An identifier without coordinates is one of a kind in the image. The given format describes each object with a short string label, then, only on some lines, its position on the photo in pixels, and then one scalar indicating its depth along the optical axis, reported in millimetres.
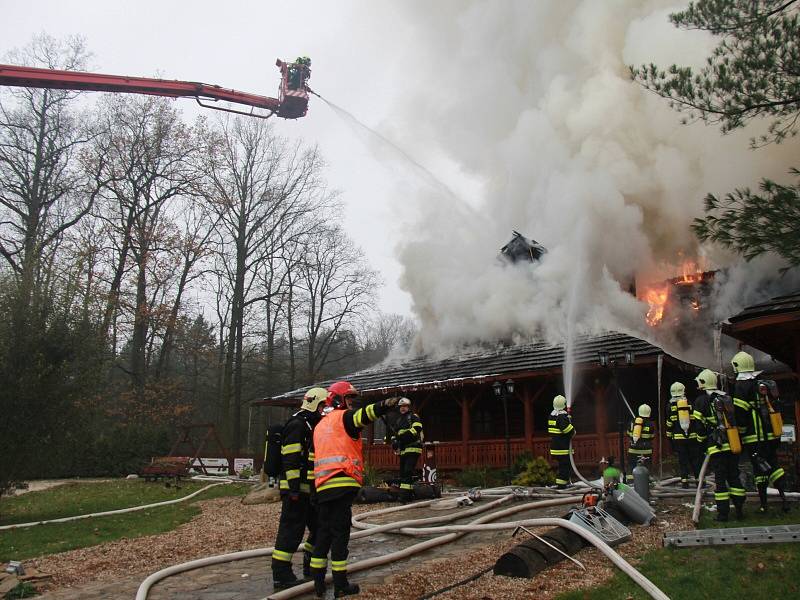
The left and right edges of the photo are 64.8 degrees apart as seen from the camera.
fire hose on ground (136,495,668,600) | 5141
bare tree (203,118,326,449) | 30688
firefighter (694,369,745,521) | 7145
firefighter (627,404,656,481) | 11562
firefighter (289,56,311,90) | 21281
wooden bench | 20516
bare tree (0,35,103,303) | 25344
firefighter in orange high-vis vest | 5266
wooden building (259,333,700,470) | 14891
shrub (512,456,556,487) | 13281
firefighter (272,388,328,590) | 5762
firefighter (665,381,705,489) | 10876
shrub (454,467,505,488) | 15031
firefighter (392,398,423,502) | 10195
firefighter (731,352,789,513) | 7242
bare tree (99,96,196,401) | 28312
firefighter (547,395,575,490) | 11359
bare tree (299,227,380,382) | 34969
